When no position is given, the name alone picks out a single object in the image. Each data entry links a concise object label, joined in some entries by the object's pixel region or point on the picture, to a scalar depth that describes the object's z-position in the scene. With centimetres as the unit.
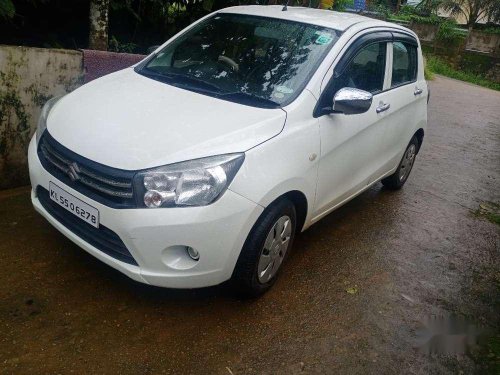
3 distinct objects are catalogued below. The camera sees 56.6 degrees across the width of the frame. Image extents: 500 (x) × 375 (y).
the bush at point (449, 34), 2583
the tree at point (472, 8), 2781
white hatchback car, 247
